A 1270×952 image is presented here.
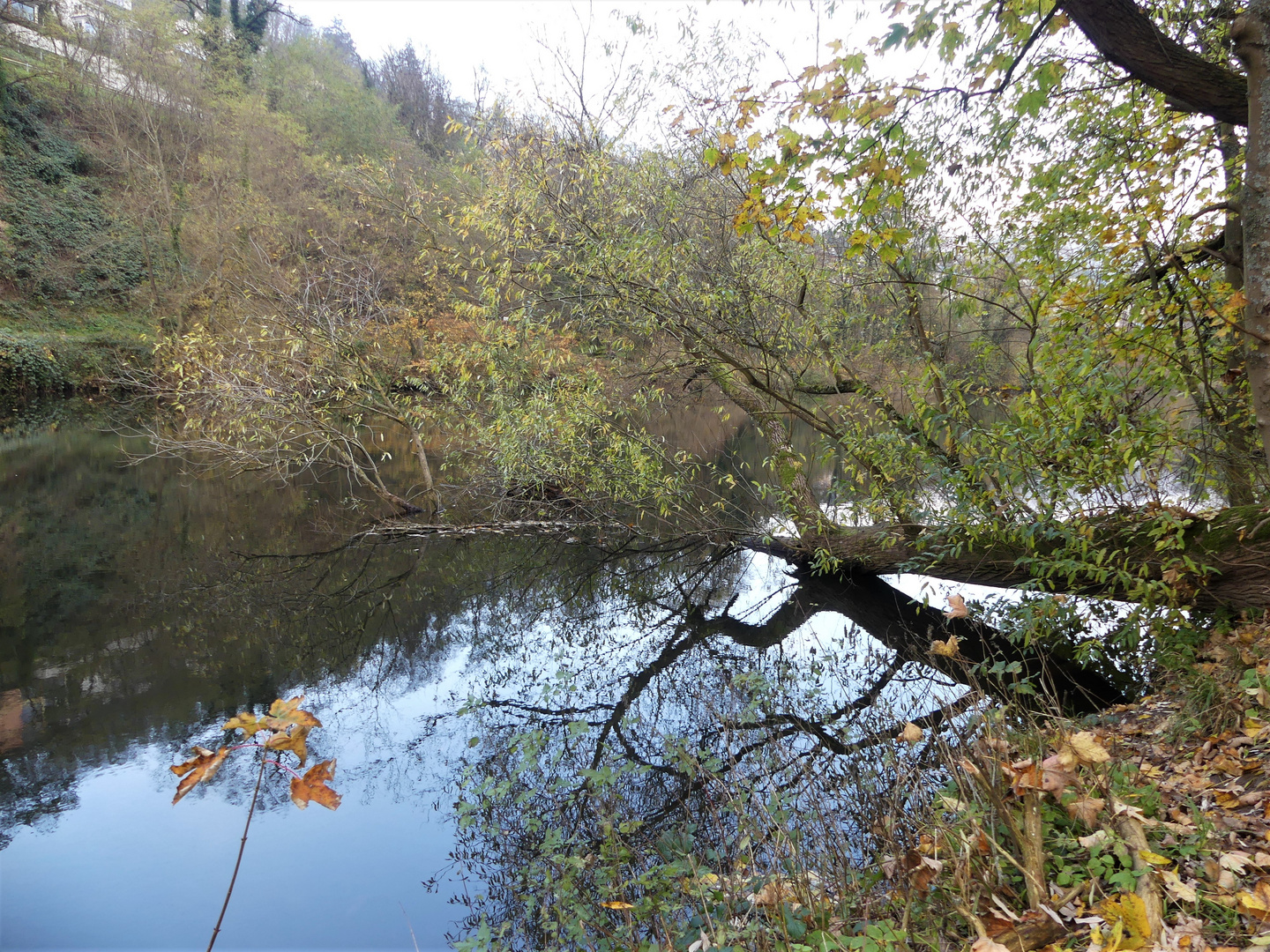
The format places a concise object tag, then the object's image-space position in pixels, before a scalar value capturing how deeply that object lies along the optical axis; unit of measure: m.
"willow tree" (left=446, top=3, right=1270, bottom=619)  4.31
